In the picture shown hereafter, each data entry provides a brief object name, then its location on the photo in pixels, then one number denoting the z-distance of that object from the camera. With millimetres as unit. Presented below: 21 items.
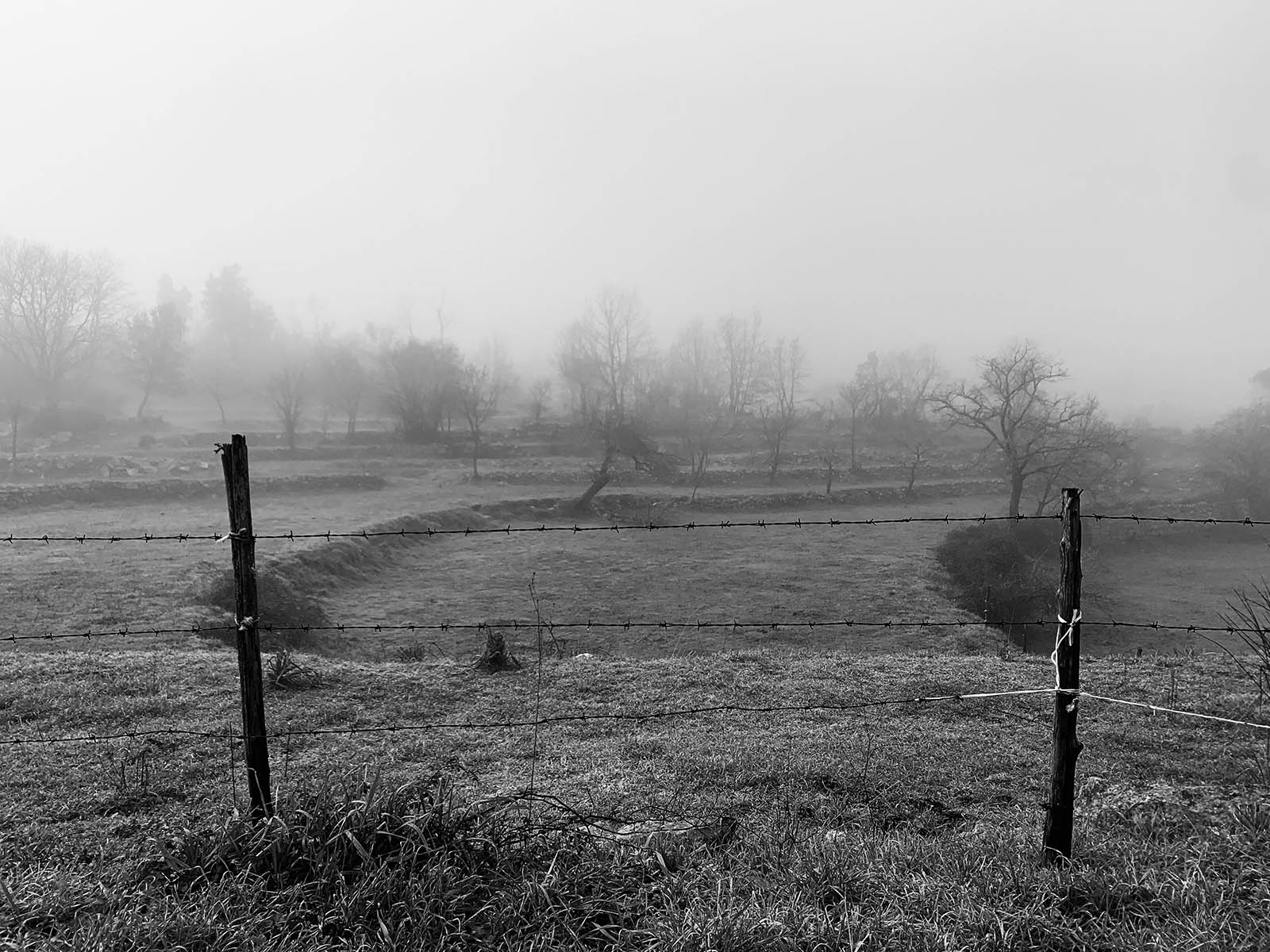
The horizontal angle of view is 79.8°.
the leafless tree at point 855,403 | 53188
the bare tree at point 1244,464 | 39562
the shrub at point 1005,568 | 22281
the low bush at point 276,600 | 15719
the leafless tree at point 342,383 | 54344
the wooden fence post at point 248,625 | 3994
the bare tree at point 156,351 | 56750
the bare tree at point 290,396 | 45750
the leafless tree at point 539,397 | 64000
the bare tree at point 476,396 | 47312
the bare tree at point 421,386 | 52875
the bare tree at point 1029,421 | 33312
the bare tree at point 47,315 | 56625
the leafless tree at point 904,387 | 65125
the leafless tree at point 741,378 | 77500
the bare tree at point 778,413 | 47462
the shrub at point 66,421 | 47406
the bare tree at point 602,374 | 56938
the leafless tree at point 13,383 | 53897
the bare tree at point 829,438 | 44312
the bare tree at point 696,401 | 47562
